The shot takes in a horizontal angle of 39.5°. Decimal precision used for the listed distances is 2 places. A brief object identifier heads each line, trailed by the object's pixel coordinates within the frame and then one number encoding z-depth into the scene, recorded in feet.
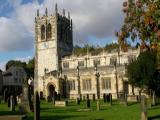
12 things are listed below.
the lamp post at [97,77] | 121.50
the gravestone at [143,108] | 39.83
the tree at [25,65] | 211.37
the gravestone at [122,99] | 76.44
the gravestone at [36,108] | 28.50
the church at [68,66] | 123.43
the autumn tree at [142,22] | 22.50
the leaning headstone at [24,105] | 54.44
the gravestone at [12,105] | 58.77
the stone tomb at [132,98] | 85.85
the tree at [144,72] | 74.19
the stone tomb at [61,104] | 74.72
